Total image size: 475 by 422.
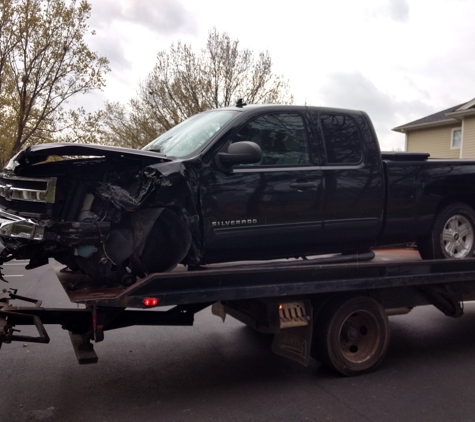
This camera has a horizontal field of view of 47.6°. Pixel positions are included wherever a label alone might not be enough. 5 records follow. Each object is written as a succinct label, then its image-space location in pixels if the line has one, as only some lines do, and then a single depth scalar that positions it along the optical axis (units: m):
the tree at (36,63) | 20.23
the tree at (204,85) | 31.38
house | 25.61
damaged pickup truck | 4.39
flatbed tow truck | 4.37
